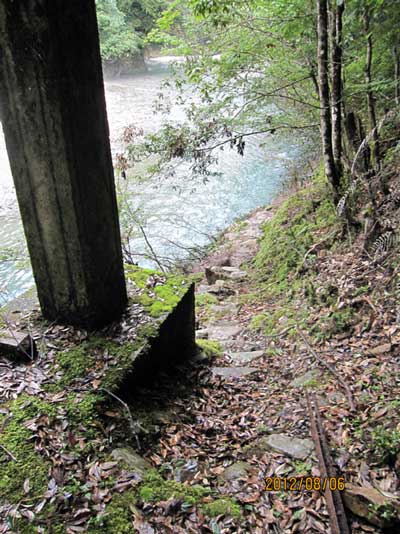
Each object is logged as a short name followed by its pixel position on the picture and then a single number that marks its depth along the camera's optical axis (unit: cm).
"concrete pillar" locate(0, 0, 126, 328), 209
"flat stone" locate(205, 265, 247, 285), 681
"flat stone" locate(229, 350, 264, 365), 392
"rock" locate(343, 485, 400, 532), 166
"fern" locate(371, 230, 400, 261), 377
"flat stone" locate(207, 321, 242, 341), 494
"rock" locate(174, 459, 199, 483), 211
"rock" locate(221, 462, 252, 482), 217
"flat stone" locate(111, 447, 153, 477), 199
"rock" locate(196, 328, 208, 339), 498
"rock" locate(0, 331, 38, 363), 259
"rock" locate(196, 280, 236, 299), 643
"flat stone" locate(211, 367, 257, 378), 348
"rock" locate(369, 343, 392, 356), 298
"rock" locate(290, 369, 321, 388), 319
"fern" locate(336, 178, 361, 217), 469
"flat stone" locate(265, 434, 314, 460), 228
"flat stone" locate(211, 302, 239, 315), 573
